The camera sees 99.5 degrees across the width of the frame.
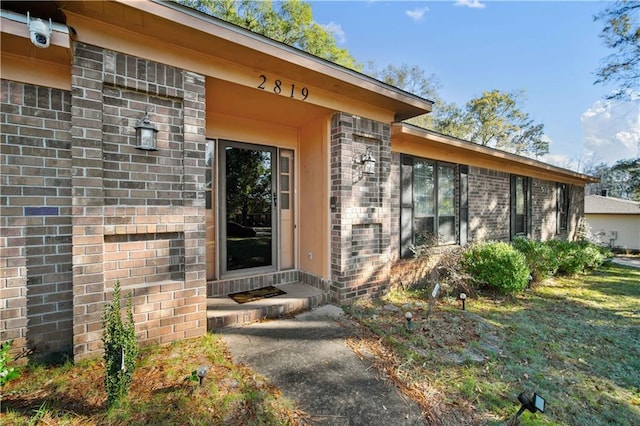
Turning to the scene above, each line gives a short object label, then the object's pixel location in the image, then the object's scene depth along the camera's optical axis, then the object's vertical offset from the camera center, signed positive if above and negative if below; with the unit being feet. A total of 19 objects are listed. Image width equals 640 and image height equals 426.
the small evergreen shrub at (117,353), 5.73 -3.09
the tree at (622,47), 27.02 +17.07
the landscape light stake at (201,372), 6.52 -3.92
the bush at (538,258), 19.65 -3.58
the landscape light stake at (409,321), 10.80 -4.47
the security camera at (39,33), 6.56 +4.34
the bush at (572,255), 22.75 -3.99
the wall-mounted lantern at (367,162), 13.41 +2.38
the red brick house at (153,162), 7.61 +1.72
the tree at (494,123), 61.11 +20.30
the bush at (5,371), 5.71 -3.43
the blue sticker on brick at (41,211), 7.80 -0.01
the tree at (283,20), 36.01 +25.73
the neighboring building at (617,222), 52.26 -2.50
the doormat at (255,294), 12.40 -4.04
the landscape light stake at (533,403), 5.65 -4.07
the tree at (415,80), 58.70 +28.65
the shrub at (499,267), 16.15 -3.53
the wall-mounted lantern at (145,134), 8.34 +2.38
